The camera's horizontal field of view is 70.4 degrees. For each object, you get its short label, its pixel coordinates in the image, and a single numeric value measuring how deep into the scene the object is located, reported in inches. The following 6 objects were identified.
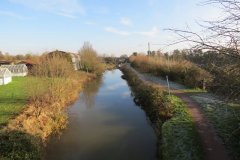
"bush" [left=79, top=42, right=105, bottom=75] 1453.1
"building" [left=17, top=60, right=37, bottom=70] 1369.1
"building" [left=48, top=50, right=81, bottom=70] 1282.3
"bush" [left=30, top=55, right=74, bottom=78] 576.1
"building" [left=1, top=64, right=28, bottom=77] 1204.8
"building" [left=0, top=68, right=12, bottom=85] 850.1
